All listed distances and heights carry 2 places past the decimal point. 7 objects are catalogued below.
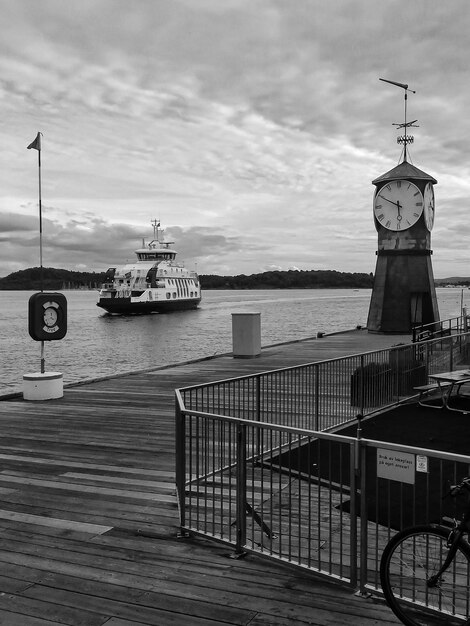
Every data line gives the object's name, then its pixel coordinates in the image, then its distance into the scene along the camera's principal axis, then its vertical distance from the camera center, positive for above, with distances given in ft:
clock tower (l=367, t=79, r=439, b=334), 93.45 +6.78
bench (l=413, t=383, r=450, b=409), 38.86 -6.53
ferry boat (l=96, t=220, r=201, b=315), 315.37 +3.71
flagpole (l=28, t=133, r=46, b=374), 42.83 +9.09
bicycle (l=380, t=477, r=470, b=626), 13.05 -6.18
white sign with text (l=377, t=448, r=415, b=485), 14.37 -4.00
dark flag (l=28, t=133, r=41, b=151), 42.93 +10.01
